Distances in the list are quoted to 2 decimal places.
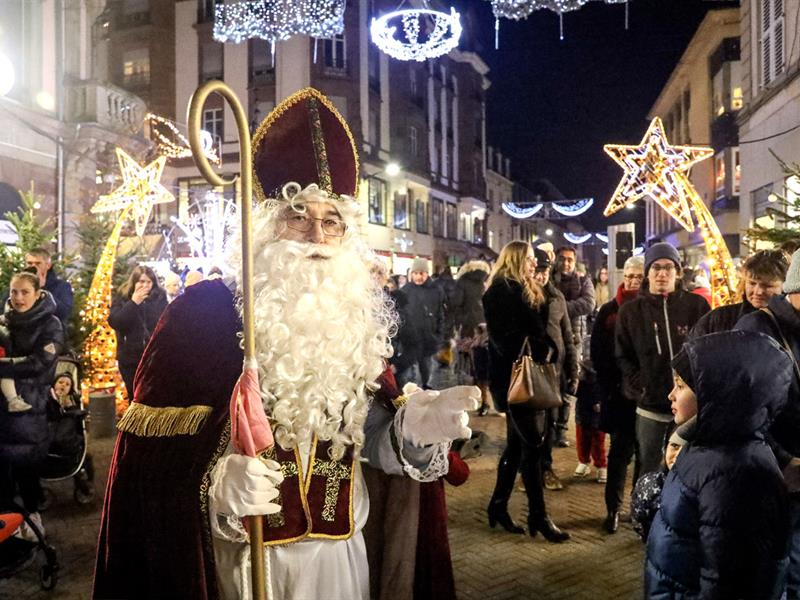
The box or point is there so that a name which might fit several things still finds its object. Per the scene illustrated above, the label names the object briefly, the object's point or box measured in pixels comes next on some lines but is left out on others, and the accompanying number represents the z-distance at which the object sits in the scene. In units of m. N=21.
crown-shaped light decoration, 11.53
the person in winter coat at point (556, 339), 5.38
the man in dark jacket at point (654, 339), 4.77
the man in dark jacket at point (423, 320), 9.31
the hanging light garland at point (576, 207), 32.19
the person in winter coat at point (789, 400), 3.17
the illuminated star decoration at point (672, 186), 6.98
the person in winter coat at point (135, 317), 7.87
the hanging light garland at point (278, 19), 12.10
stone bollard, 8.59
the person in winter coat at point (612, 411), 5.30
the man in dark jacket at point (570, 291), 7.74
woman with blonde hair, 5.04
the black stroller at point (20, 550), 4.06
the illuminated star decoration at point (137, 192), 9.69
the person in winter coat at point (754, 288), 4.13
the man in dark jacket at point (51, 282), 7.12
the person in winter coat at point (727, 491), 2.37
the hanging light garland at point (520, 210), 33.84
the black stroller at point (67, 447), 5.69
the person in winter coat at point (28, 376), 5.12
